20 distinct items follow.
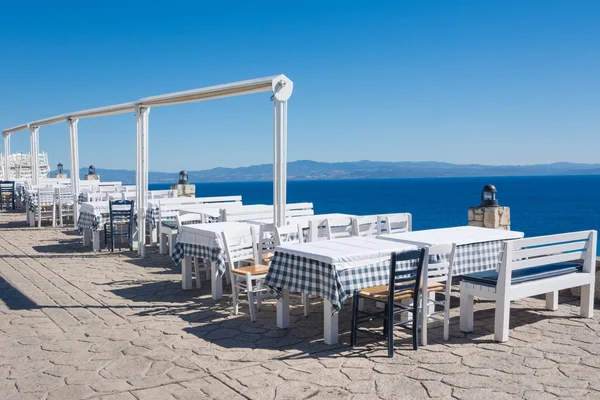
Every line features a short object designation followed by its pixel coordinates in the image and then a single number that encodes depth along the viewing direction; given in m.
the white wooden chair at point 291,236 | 5.87
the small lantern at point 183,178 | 14.79
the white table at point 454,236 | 5.78
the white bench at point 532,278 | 5.09
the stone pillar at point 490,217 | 8.39
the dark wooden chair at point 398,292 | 4.63
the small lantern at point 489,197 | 8.42
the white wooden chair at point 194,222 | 7.21
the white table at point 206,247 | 6.43
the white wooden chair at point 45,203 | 13.73
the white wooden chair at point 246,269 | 5.82
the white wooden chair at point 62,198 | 13.90
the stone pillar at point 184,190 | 14.75
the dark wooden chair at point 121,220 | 10.24
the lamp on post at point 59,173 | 23.20
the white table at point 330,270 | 4.80
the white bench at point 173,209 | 9.26
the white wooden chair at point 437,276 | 4.92
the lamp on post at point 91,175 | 21.13
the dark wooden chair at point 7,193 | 19.02
